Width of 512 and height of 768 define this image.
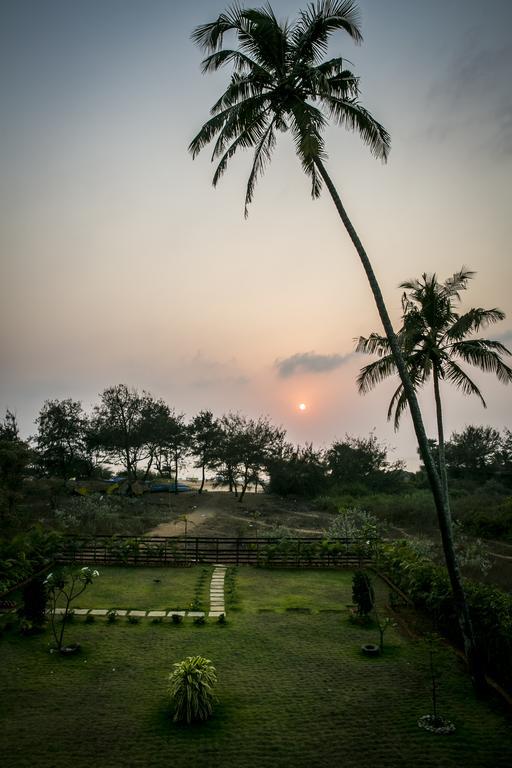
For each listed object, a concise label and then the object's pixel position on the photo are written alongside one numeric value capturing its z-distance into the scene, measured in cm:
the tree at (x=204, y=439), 5259
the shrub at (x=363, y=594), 1599
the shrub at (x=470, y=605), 1123
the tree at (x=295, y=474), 4934
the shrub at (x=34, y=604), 1454
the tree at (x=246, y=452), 4881
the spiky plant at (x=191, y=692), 955
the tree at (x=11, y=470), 2700
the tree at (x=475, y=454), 5475
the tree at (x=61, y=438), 5197
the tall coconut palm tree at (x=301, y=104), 1155
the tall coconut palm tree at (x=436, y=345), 1755
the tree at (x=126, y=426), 5081
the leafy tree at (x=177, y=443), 5362
